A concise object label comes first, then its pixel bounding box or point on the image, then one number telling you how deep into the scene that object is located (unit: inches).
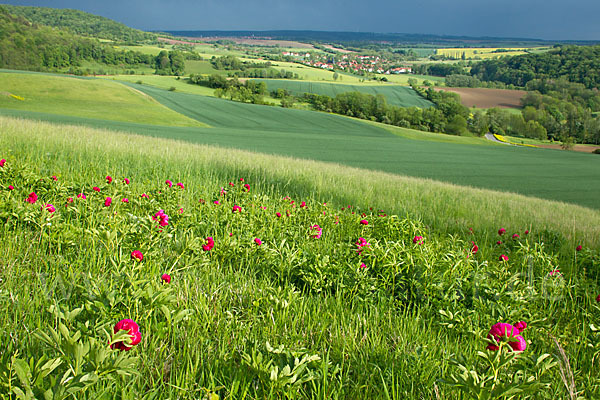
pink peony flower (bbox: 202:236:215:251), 110.5
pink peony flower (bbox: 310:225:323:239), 152.3
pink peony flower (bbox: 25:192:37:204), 138.5
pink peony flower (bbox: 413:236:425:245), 138.2
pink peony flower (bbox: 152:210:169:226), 126.0
